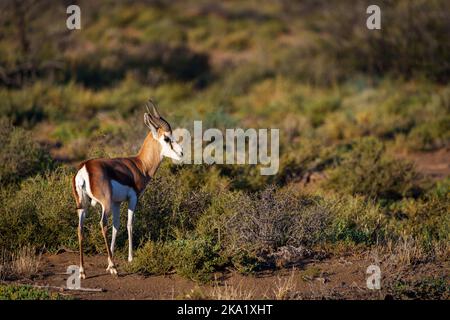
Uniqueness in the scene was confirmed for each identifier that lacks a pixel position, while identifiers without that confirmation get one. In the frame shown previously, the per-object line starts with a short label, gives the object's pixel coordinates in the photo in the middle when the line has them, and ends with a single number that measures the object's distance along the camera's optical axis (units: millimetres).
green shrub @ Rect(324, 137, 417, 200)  11508
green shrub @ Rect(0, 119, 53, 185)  10852
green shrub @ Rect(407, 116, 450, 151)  14695
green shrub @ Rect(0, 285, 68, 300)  6926
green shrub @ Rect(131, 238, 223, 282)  7579
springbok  7273
